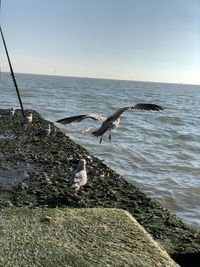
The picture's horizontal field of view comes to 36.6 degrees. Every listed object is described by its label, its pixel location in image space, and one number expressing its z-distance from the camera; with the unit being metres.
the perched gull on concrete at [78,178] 4.82
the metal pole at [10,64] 7.80
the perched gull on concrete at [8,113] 11.66
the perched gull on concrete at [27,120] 9.84
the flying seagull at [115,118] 5.29
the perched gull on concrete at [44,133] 8.31
